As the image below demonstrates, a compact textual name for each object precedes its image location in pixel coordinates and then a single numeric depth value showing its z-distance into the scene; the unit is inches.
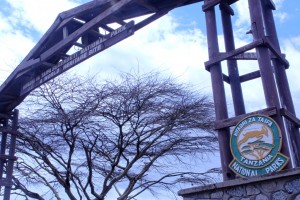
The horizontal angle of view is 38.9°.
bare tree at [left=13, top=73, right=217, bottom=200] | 388.2
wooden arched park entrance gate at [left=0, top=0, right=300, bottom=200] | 235.8
